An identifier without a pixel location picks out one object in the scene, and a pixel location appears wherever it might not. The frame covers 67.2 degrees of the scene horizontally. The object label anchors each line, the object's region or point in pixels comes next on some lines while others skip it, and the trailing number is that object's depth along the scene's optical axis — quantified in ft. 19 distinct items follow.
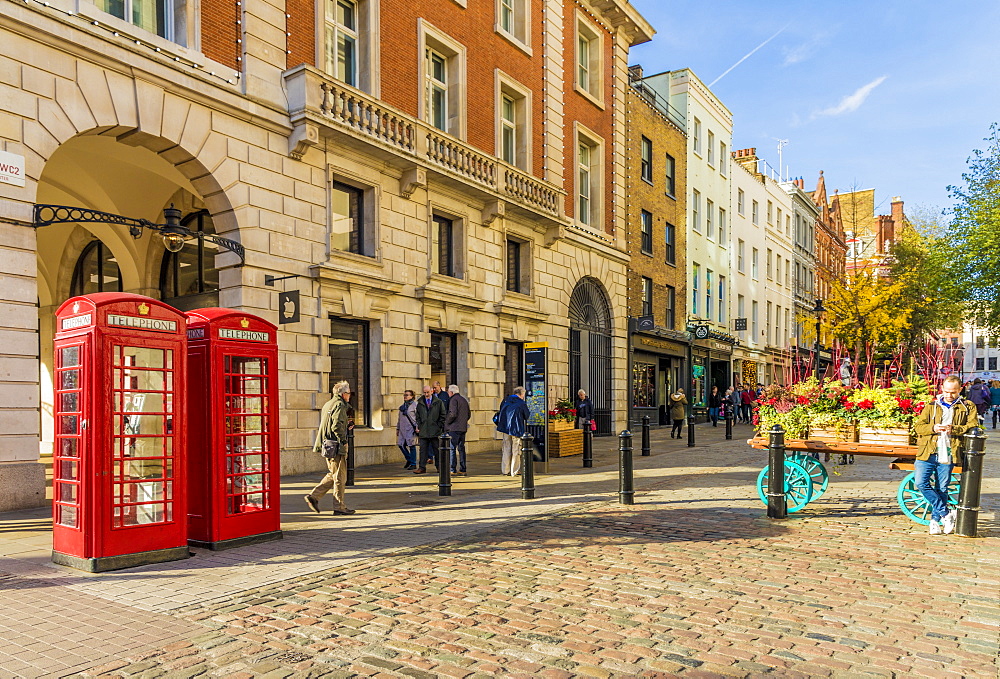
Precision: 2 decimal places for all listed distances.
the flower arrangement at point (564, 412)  59.31
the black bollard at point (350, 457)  40.78
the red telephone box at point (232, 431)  23.62
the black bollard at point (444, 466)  36.52
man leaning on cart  26.68
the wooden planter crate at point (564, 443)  58.08
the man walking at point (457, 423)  46.42
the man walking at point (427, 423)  45.80
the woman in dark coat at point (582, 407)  65.98
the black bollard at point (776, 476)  28.91
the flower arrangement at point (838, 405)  29.60
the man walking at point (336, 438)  30.12
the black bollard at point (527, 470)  34.09
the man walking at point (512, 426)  44.06
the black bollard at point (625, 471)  32.60
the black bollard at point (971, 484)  25.79
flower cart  29.43
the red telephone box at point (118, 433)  20.63
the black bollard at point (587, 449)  50.16
